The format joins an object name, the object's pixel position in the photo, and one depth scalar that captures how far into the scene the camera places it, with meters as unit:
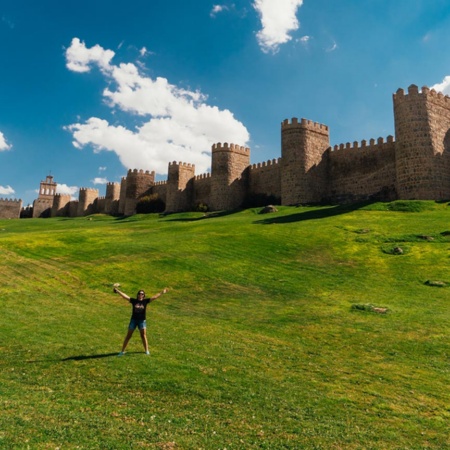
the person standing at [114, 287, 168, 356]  11.54
